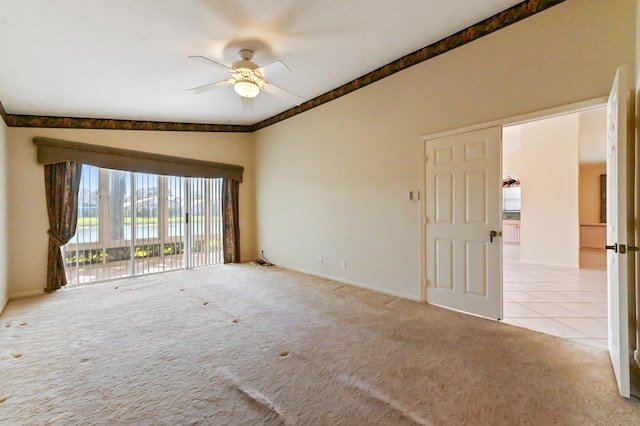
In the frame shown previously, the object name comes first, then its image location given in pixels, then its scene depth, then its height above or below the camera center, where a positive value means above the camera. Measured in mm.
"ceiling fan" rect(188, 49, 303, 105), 2848 +1408
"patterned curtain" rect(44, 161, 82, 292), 4156 +38
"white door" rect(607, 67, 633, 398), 1704 -176
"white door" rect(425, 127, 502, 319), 2881 -149
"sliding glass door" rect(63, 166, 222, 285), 4457 -224
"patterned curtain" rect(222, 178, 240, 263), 5883 -231
